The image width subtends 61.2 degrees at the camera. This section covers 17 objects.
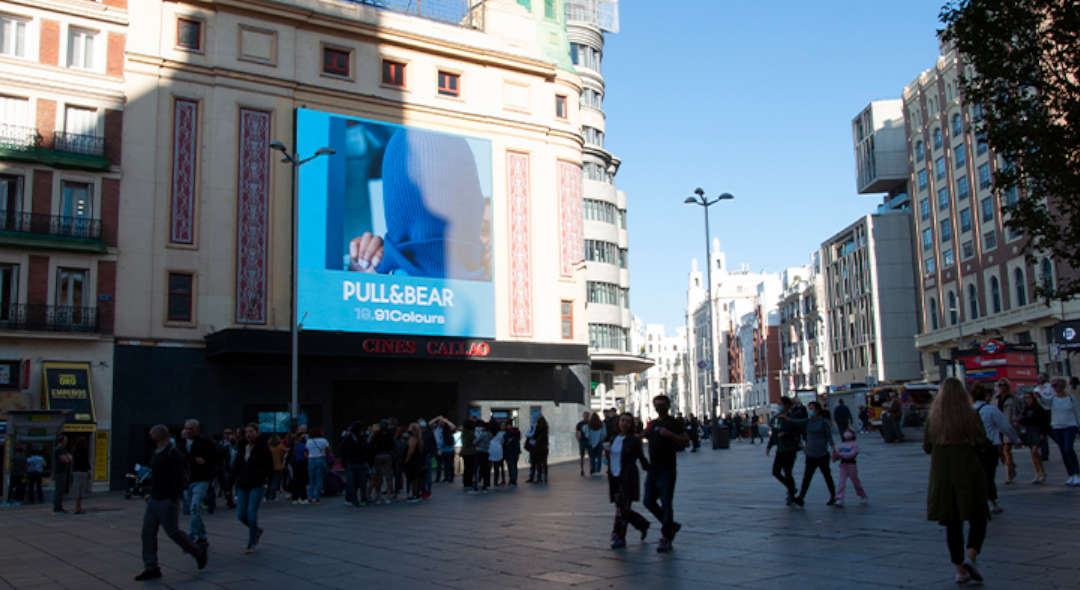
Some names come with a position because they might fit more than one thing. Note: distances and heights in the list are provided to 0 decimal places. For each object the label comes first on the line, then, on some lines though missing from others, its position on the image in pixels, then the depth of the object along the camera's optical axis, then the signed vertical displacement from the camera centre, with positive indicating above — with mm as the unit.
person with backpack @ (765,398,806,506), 15078 -685
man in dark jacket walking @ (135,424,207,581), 10320 -939
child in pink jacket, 14867 -898
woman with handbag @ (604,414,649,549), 11305 -849
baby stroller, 26203 -1768
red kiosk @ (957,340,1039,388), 39844 +1580
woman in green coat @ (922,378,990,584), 7965 -669
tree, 16266 +5659
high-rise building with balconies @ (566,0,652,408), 61875 +12419
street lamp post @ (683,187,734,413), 46438 +10437
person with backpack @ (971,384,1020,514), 12508 -369
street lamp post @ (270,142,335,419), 29984 +3861
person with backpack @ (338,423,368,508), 20016 -992
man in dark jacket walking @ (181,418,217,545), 12117 -521
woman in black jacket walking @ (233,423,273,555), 12383 -898
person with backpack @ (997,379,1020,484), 16478 -891
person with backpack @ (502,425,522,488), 25312 -1056
